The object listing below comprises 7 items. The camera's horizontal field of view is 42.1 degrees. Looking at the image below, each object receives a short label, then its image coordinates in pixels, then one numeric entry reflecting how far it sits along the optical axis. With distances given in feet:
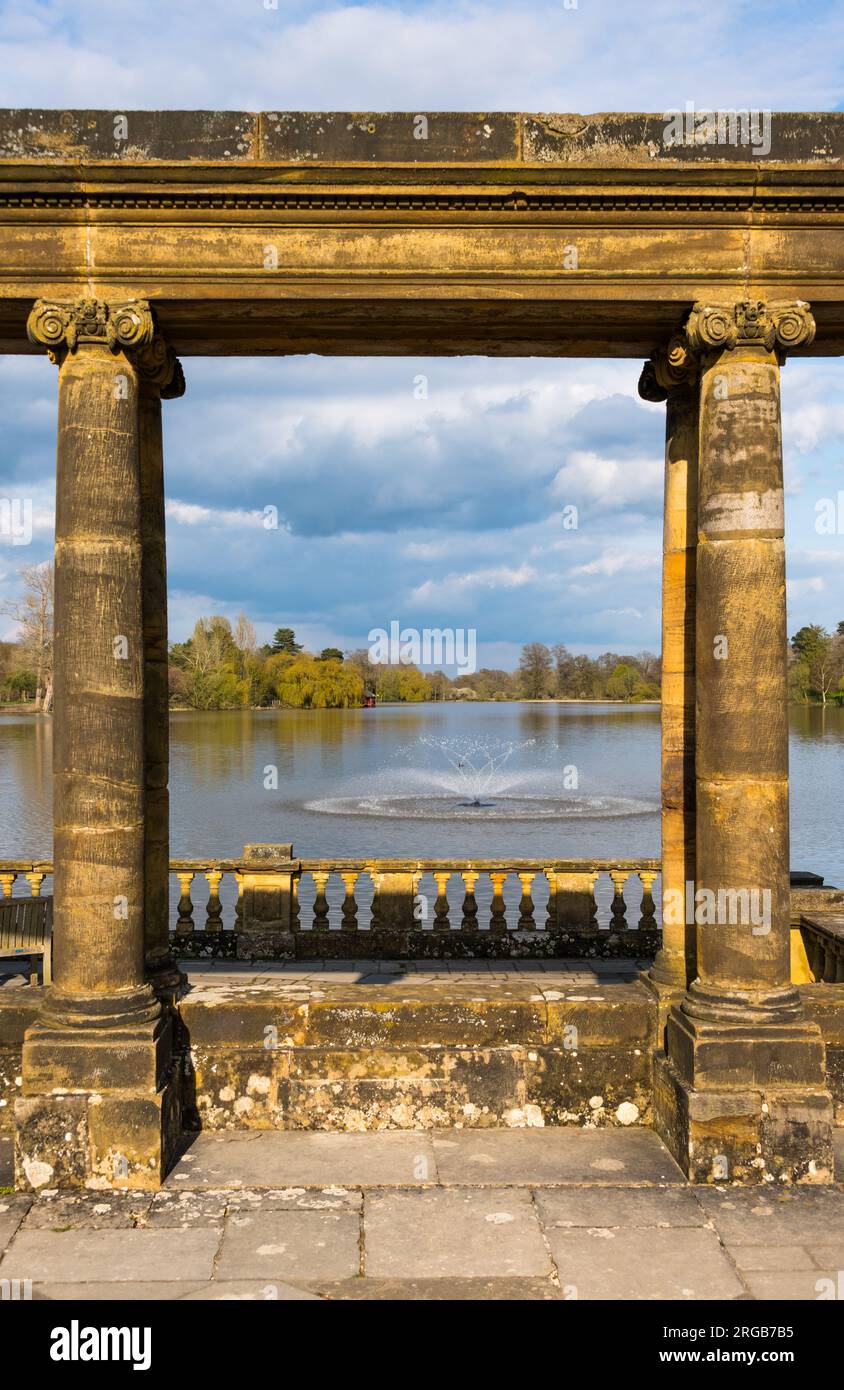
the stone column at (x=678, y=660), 21.20
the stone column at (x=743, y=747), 18.53
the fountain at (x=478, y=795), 92.94
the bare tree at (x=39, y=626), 173.18
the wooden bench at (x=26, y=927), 28.55
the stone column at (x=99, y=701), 18.92
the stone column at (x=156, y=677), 20.88
